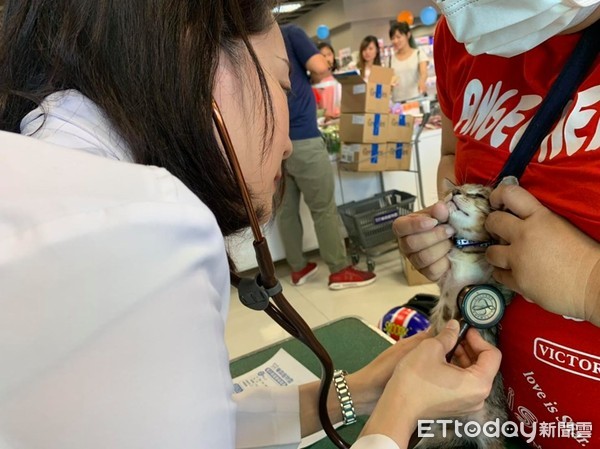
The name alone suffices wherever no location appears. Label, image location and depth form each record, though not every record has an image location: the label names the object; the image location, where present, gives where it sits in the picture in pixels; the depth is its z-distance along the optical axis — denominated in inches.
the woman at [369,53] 180.4
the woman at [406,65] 170.9
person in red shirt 22.7
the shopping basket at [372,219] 115.4
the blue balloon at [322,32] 284.2
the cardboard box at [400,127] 114.8
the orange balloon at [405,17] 218.3
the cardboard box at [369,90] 108.1
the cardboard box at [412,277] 104.7
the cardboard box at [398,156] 117.1
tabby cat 29.9
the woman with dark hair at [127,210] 13.4
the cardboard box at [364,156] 112.9
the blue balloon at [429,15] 238.8
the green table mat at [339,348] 44.6
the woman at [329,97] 172.4
